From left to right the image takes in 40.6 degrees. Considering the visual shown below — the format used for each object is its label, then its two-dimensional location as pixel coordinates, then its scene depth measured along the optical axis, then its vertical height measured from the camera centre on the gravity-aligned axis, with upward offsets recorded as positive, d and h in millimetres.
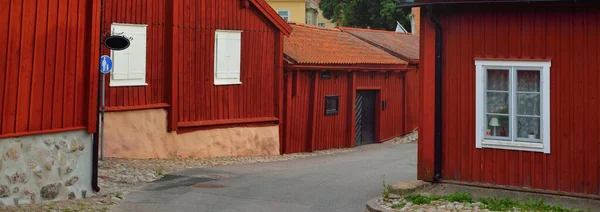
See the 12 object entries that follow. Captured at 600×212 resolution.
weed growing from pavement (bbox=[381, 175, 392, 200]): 11739 -1107
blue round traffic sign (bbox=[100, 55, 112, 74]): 14984 +900
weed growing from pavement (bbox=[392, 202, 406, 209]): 11039 -1204
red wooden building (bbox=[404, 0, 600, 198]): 10805 +339
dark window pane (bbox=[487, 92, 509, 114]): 11359 +240
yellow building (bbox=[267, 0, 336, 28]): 50469 +6711
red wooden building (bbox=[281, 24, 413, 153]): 21875 +738
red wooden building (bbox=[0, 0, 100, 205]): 10414 +196
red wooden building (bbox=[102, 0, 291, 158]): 16906 +813
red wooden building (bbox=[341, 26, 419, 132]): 28000 +2196
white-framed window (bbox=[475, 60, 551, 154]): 11039 +200
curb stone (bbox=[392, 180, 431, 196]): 11688 -1006
